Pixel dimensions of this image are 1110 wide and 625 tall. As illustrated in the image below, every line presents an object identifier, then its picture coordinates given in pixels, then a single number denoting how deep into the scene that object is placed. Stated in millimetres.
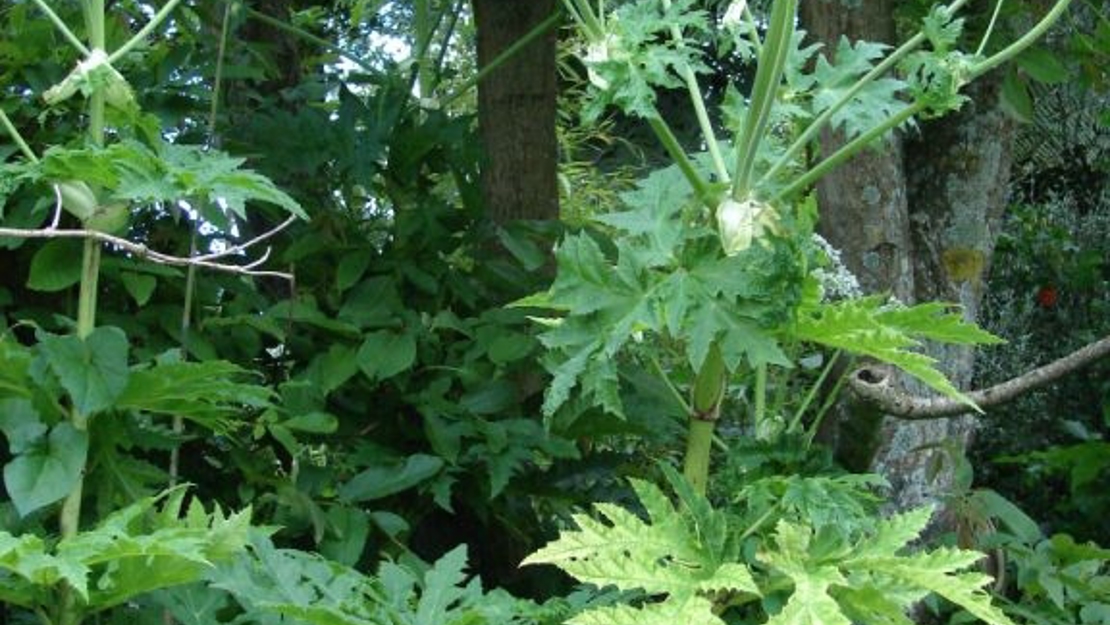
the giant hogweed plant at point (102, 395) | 2096
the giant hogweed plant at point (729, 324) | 2031
